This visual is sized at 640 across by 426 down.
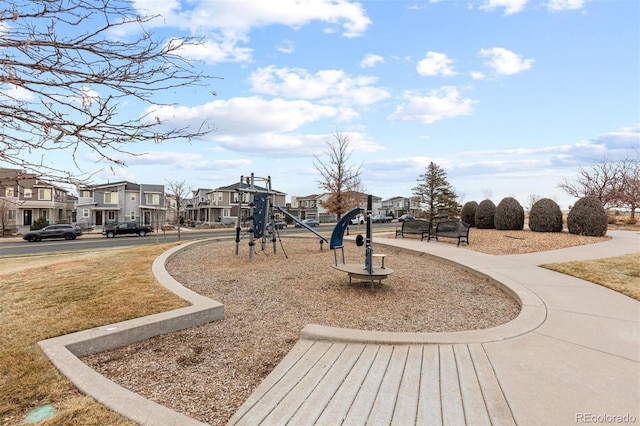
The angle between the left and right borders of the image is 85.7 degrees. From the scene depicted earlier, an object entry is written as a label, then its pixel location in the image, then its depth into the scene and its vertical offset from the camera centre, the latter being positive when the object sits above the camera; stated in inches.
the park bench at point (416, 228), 599.3 -26.6
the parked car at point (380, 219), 2180.1 -38.1
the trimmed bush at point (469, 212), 757.3 +1.7
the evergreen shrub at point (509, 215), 649.6 -4.4
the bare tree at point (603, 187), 998.4 +77.2
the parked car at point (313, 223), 1804.4 -52.1
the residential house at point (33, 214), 1425.9 -0.7
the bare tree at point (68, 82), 82.7 +33.9
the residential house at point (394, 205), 3209.2 +77.8
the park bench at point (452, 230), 529.3 -27.1
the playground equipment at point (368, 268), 261.9 -44.6
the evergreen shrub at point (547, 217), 606.5 -7.7
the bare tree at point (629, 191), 929.0 +58.6
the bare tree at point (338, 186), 864.9 +69.0
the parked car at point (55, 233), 1093.1 -63.4
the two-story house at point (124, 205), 1729.8 +43.1
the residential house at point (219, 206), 2071.9 +46.8
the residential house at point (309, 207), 2815.0 +53.0
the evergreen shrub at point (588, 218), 570.6 -9.2
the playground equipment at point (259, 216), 429.1 -3.4
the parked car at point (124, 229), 1182.3 -53.9
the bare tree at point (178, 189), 1462.8 +102.5
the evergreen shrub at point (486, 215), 710.5 -4.6
